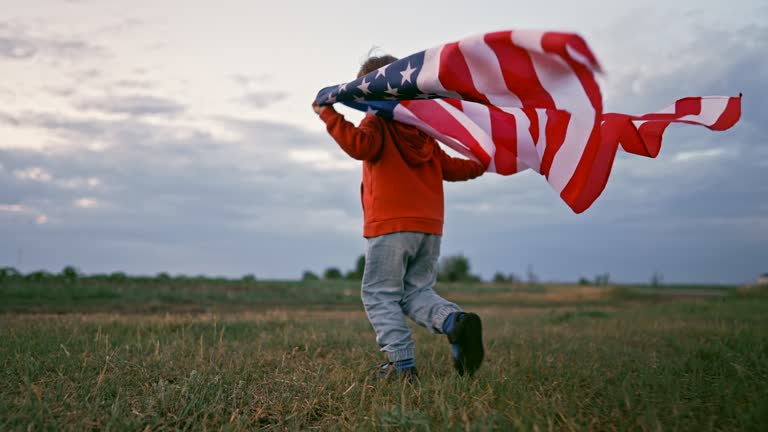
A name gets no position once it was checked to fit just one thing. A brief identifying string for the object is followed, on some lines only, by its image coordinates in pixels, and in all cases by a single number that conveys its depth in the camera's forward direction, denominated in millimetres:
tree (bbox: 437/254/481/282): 30844
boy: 3344
